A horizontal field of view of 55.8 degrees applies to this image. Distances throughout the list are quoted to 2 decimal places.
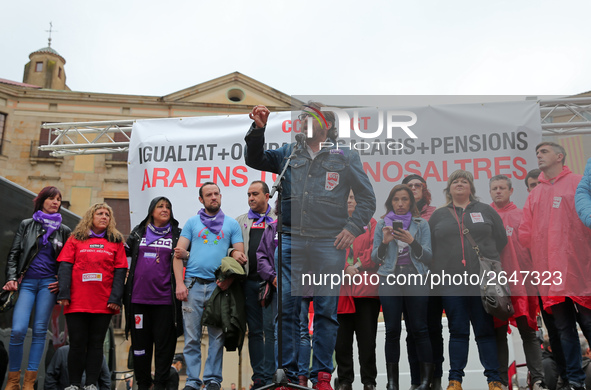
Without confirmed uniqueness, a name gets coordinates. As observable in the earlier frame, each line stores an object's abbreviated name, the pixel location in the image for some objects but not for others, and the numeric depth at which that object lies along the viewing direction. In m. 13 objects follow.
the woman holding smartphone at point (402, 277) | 4.53
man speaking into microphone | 4.02
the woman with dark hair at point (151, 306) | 4.76
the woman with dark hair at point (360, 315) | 4.70
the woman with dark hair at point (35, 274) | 4.93
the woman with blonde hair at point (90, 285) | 4.63
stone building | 20.02
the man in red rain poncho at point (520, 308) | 4.67
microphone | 3.98
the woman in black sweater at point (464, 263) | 4.44
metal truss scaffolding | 6.50
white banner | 5.23
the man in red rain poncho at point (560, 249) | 4.36
